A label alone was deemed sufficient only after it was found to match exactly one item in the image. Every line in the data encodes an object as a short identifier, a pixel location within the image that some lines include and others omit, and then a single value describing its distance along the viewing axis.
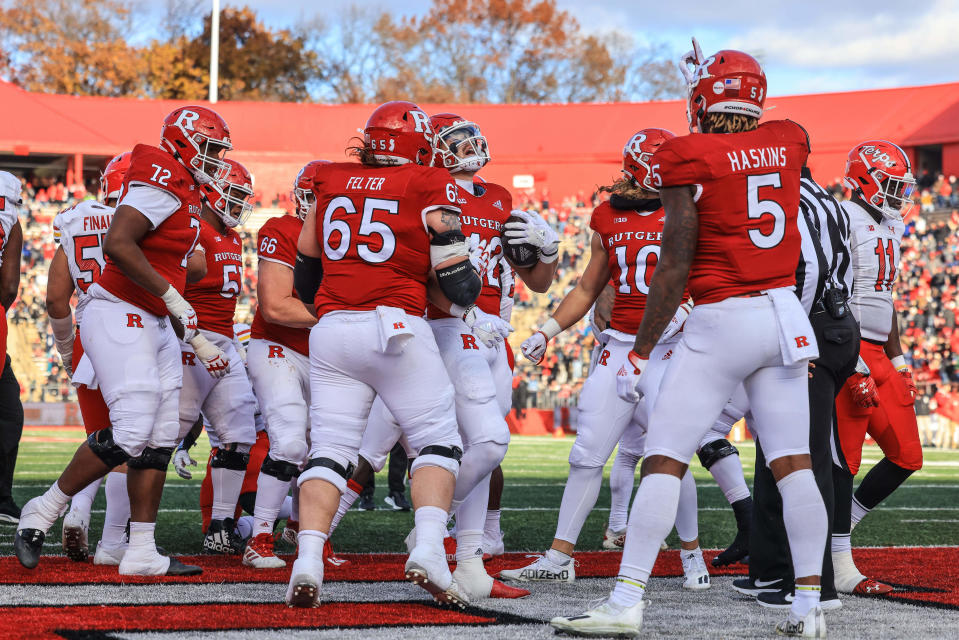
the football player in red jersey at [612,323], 10.40
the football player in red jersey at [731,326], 7.67
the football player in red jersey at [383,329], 8.37
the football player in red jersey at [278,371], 10.91
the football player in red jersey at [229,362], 11.95
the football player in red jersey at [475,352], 9.25
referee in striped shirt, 8.57
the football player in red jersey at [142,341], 9.91
